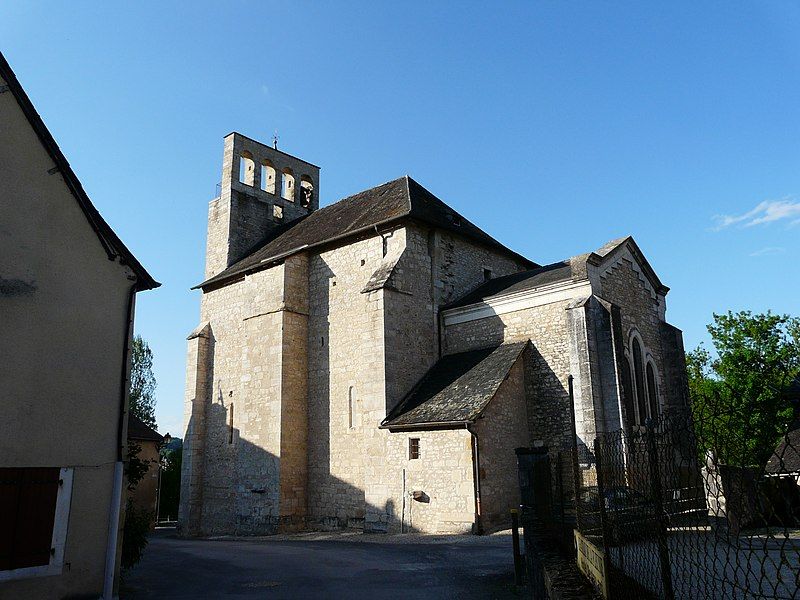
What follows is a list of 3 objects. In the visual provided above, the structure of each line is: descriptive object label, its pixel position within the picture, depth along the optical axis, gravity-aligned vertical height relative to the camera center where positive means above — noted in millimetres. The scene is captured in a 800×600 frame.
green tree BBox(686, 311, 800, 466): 29281 +5544
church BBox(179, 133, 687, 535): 15836 +2927
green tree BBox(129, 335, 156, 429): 38531 +5418
